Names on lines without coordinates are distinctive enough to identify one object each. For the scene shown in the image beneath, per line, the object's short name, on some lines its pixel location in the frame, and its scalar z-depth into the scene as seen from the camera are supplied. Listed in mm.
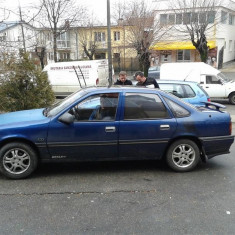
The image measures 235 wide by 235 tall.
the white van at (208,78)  12914
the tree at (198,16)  22078
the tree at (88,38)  34156
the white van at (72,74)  15062
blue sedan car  4254
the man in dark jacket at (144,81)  6367
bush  7809
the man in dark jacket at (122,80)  6538
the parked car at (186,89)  8491
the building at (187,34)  22672
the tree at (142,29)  19516
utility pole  13508
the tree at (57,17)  21369
